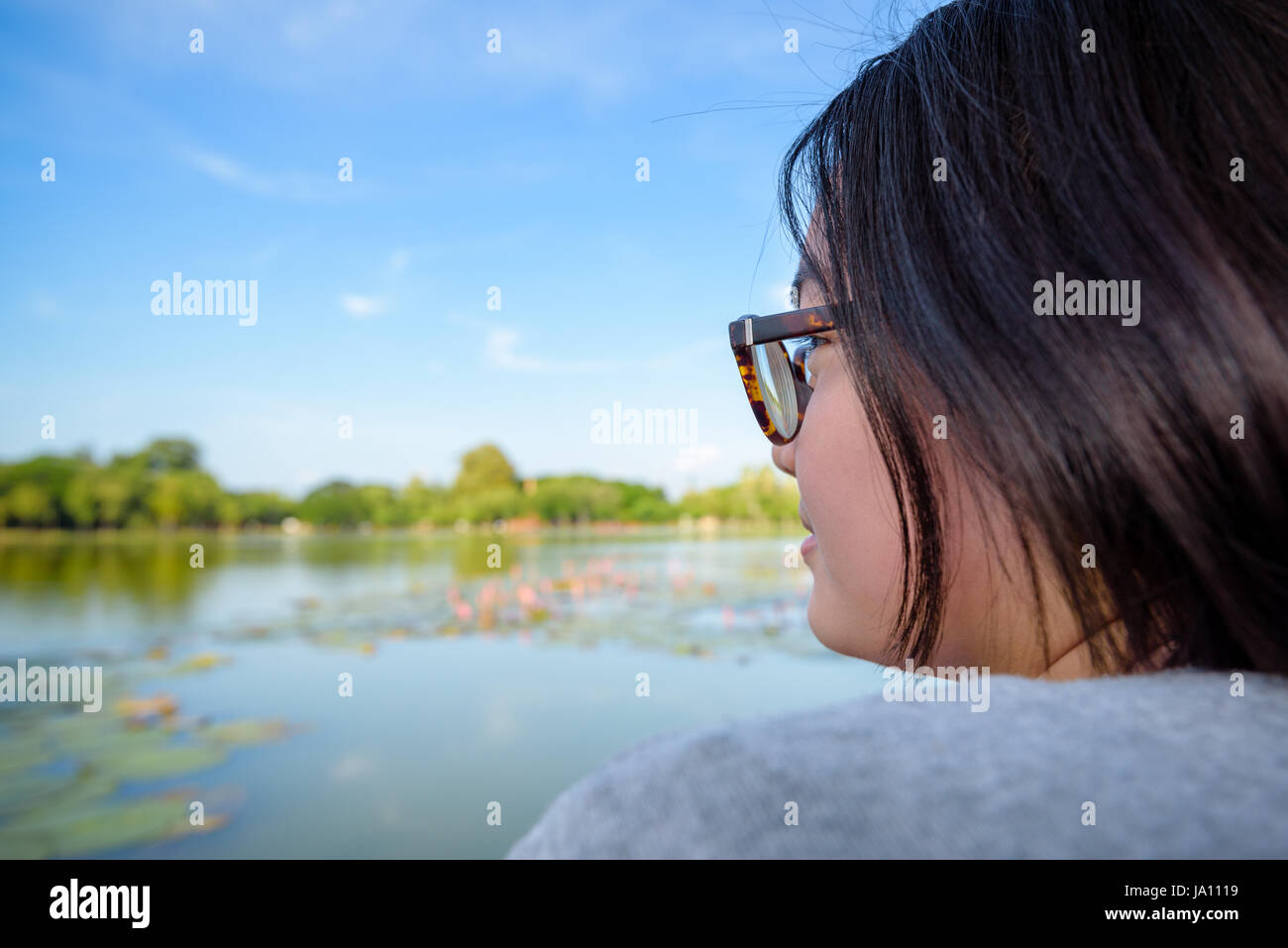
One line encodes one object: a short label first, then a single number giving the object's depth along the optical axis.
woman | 0.23
